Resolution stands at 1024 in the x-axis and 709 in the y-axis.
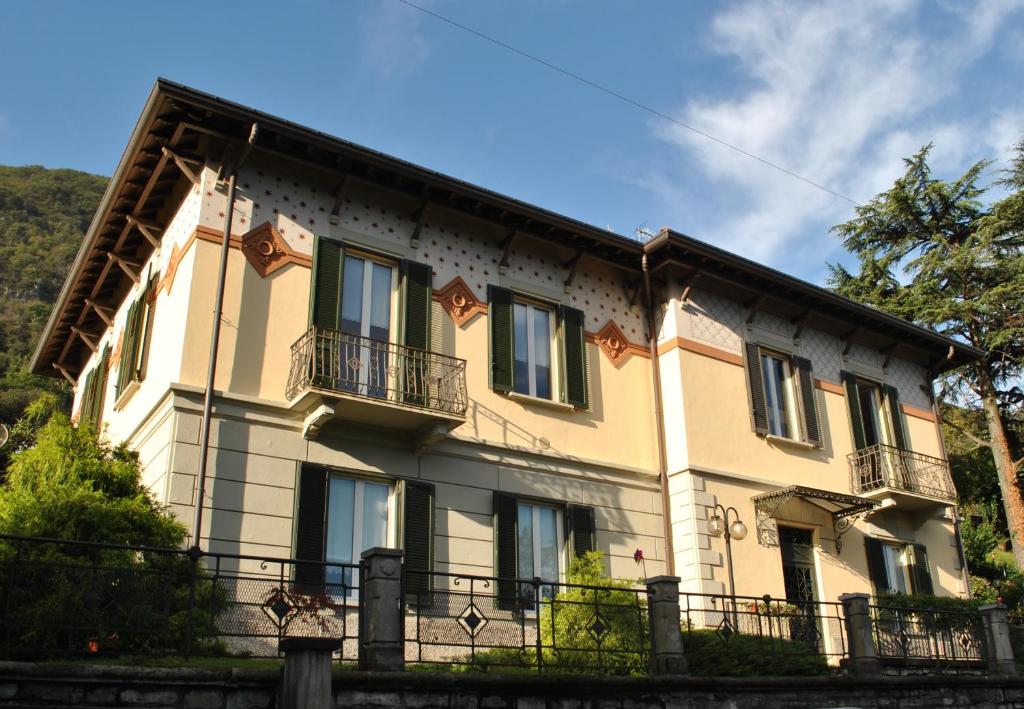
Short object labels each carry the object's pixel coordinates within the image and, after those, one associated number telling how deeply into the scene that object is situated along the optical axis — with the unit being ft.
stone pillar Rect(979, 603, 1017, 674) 53.42
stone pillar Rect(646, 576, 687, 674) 38.24
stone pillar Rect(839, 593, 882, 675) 45.62
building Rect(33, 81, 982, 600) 43.68
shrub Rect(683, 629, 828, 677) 40.52
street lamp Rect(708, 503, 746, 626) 53.06
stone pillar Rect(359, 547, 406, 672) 30.86
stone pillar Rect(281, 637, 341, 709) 27.53
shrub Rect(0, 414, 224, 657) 28.84
